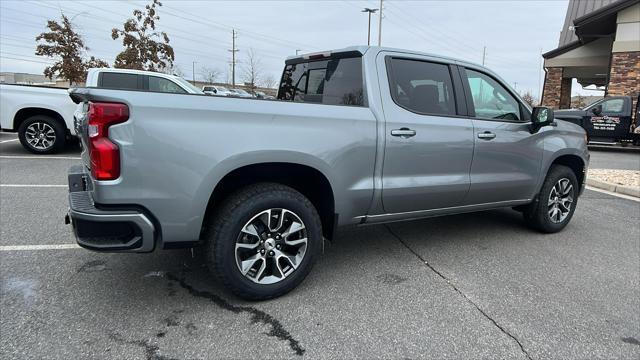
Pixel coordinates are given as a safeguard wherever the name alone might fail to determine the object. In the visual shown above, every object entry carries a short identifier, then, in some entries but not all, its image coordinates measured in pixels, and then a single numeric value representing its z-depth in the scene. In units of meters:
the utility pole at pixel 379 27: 41.41
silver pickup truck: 2.59
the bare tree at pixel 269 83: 67.19
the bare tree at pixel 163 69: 27.65
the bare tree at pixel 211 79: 68.65
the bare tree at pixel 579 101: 39.77
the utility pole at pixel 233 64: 59.97
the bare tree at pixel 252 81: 57.63
